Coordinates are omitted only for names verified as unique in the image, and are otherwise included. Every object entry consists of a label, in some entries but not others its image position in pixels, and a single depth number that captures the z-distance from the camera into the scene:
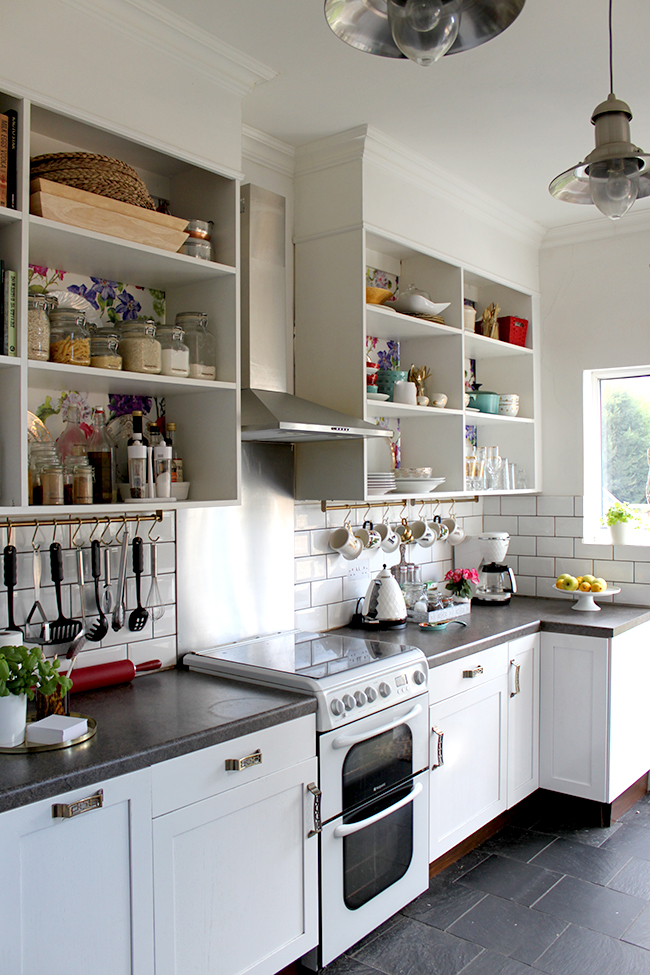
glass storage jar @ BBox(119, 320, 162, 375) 2.26
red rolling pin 2.26
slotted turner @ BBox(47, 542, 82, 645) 2.21
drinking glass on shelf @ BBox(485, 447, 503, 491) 3.98
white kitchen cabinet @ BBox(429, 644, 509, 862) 2.83
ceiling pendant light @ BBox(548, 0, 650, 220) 1.82
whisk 2.54
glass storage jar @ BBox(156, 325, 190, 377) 2.33
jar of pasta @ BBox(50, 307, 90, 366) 2.08
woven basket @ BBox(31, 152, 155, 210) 2.08
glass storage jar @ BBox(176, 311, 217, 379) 2.45
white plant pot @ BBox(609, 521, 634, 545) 3.91
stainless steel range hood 2.72
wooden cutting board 1.99
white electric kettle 3.23
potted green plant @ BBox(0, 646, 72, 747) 1.73
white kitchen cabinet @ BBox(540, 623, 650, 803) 3.34
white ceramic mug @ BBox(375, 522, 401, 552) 3.44
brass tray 1.75
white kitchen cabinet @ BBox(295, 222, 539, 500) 3.03
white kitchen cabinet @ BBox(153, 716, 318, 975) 1.85
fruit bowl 3.71
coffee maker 3.87
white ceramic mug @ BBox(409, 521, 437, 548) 3.66
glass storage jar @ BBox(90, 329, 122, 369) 2.17
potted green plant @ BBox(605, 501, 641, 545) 3.90
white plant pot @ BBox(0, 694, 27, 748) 1.76
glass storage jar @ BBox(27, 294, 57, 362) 2.00
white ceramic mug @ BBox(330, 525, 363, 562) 3.22
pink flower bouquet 3.58
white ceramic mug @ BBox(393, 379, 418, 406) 3.29
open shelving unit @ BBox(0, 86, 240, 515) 1.92
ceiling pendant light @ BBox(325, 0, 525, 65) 1.31
